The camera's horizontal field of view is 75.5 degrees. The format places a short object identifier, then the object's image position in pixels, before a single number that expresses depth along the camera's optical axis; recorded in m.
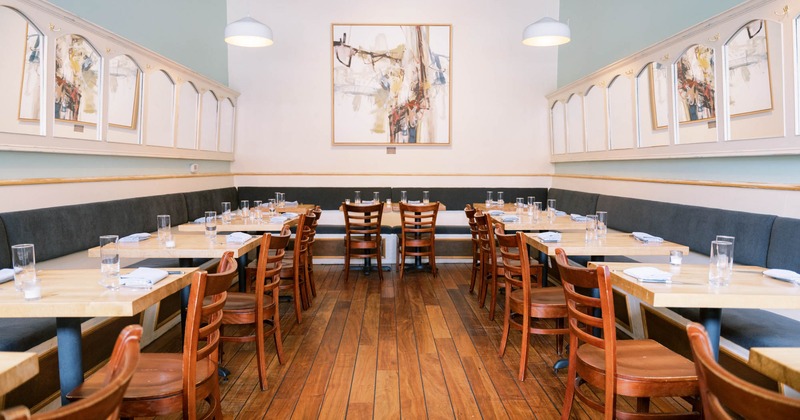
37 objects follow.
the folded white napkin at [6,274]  2.21
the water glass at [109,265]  2.21
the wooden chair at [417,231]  5.88
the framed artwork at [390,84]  7.76
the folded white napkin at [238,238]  3.40
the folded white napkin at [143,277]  2.14
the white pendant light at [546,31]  5.32
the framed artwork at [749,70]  3.64
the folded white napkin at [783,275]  2.27
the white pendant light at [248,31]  5.48
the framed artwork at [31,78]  3.71
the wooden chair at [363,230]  5.75
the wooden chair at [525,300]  3.17
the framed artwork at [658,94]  4.97
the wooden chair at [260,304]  3.00
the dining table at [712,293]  2.04
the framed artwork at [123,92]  4.86
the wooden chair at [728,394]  1.01
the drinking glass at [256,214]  4.78
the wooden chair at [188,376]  1.90
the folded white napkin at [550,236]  3.44
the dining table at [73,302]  1.87
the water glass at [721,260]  2.32
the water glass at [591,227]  3.54
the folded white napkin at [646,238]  3.42
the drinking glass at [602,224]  3.59
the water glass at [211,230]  3.40
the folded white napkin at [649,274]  2.28
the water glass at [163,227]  3.28
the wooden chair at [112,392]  0.91
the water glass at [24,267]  2.03
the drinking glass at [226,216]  4.50
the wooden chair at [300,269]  4.20
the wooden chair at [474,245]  5.10
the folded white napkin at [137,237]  3.37
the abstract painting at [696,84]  4.28
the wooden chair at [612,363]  2.07
